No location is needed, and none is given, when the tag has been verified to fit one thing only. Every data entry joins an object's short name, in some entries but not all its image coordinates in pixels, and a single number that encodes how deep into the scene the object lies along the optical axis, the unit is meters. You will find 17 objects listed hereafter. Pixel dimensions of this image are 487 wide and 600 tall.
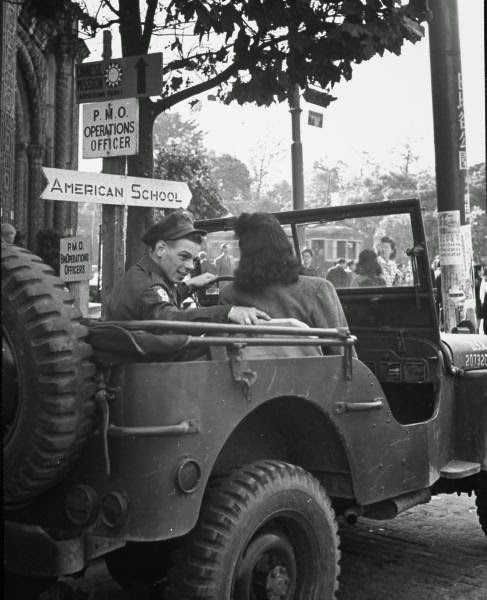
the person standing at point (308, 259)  4.65
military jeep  2.47
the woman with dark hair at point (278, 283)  3.59
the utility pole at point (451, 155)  7.35
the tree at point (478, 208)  44.62
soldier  3.22
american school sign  5.14
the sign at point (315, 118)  12.72
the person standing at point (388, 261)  4.52
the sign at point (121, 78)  5.87
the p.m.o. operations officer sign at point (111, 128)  5.72
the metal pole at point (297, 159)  13.17
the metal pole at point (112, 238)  5.78
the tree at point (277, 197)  55.83
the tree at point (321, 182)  57.56
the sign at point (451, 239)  7.35
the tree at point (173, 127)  68.74
